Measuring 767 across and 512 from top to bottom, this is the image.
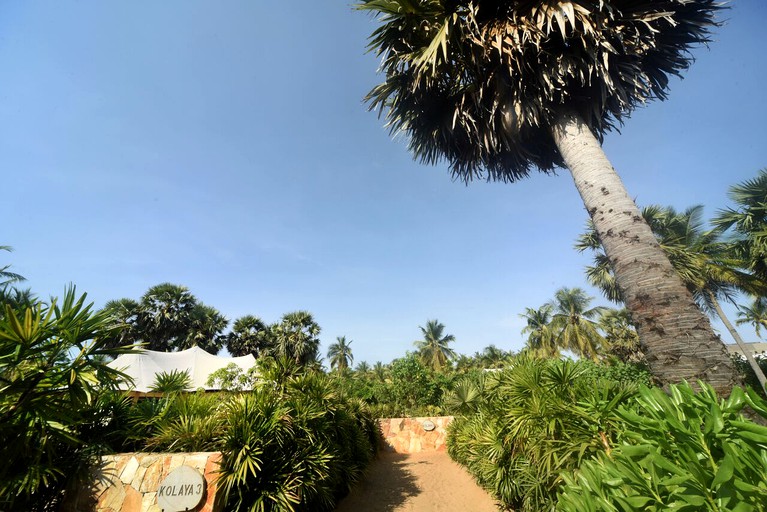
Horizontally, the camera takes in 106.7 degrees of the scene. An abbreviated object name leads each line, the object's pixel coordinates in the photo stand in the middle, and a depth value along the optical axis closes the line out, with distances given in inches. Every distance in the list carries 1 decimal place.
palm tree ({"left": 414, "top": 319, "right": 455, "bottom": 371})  1295.9
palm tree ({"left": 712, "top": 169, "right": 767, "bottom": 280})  466.3
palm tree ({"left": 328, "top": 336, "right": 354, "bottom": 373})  1504.2
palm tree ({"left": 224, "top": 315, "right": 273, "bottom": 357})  956.0
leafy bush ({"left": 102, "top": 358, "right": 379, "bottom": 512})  156.3
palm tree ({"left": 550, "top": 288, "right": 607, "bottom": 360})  898.5
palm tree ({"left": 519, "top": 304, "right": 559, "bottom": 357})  1014.0
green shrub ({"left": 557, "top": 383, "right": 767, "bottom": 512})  32.8
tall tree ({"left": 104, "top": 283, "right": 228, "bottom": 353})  887.1
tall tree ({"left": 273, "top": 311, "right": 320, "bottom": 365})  909.4
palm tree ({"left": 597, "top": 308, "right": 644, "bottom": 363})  892.0
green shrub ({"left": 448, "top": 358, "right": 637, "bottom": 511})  126.0
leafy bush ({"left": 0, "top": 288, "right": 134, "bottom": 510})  119.4
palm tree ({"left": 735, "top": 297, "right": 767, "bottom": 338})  1025.8
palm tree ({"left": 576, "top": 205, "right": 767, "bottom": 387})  531.5
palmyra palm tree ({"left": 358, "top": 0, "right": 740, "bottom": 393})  129.4
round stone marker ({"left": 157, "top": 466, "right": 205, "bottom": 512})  143.7
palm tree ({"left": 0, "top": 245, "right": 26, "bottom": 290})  565.0
